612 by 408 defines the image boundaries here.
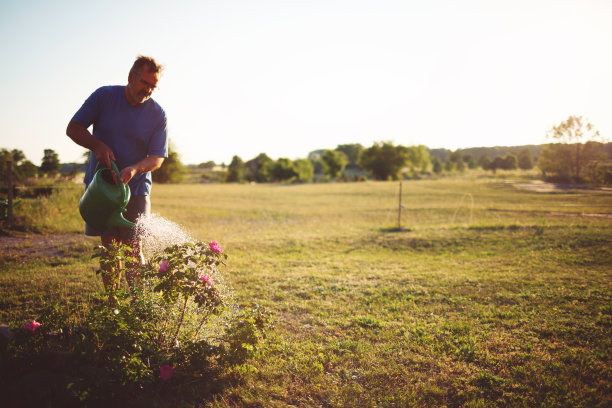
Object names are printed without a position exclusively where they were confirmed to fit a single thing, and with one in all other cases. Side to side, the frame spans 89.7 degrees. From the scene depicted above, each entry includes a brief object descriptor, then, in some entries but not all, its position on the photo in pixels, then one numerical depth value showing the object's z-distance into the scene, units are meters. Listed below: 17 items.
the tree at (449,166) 88.97
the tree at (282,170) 84.88
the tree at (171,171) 43.50
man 2.86
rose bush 2.34
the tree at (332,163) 85.44
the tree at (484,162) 69.12
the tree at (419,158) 82.88
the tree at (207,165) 118.06
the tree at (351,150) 133.36
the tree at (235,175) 88.81
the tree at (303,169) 84.69
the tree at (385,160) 67.81
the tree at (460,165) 84.44
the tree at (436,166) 91.31
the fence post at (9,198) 8.51
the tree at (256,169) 92.38
